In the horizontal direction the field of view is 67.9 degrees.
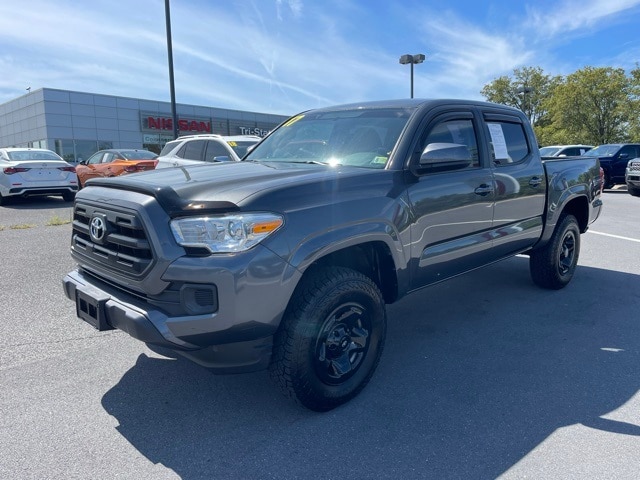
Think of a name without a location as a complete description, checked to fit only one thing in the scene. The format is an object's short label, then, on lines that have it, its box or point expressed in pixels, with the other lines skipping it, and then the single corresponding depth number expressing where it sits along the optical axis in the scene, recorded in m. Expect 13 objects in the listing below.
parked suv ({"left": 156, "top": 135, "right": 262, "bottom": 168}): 9.96
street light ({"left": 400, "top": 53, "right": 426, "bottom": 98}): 20.52
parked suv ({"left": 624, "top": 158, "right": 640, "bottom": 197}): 14.69
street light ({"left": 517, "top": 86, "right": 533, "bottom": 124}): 51.69
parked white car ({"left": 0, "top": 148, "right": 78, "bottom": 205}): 11.48
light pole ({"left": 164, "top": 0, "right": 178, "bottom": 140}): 13.80
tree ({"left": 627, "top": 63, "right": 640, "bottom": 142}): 32.22
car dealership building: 29.45
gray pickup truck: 2.38
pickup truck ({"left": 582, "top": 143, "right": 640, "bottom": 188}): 16.97
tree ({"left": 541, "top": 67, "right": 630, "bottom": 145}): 33.84
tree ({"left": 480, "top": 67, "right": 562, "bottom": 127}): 51.74
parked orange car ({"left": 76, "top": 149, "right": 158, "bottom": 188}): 12.00
